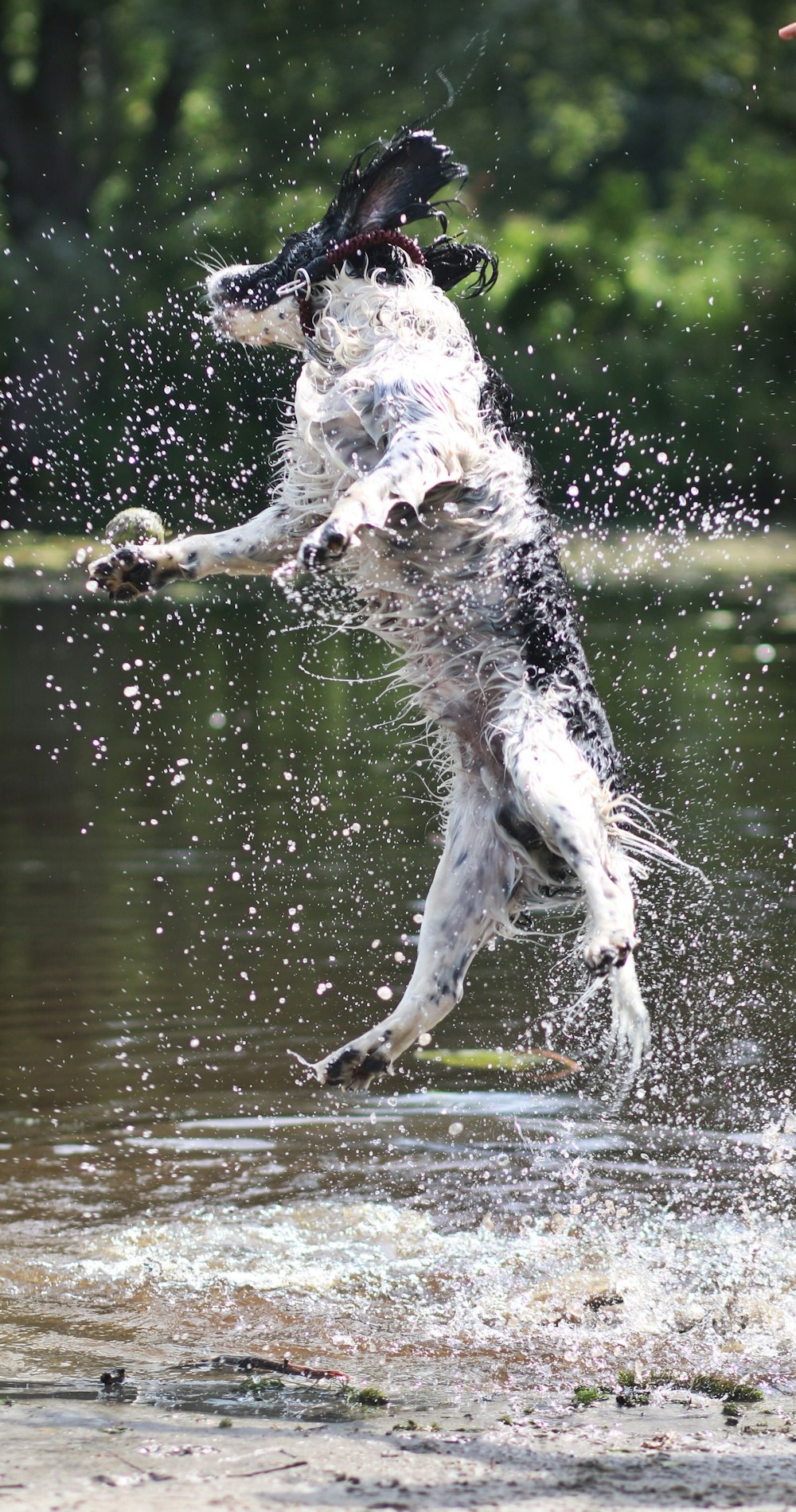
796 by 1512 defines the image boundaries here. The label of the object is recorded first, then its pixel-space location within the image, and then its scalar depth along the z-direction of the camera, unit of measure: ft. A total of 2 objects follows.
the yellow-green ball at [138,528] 33.68
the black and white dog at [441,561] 30.09
